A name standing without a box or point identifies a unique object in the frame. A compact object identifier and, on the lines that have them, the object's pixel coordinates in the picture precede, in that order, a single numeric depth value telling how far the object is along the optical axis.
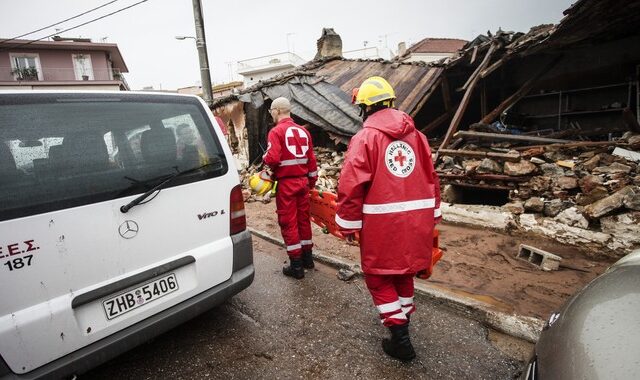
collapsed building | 4.48
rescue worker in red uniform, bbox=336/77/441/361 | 2.09
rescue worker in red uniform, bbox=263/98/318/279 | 3.32
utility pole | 9.30
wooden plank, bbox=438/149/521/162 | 5.27
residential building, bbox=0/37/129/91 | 24.75
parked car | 0.95
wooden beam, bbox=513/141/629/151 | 4.97
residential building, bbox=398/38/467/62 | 31.28
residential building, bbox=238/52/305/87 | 40.22
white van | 1.57
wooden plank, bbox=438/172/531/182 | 5.16
